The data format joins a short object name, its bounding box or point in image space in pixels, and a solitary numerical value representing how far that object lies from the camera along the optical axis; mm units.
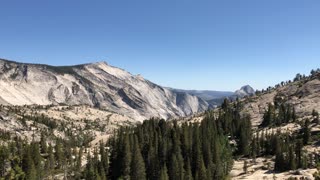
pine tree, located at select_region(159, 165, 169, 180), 129375
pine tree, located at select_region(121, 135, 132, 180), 155875
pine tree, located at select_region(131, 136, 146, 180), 143000
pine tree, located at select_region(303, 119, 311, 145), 182125
